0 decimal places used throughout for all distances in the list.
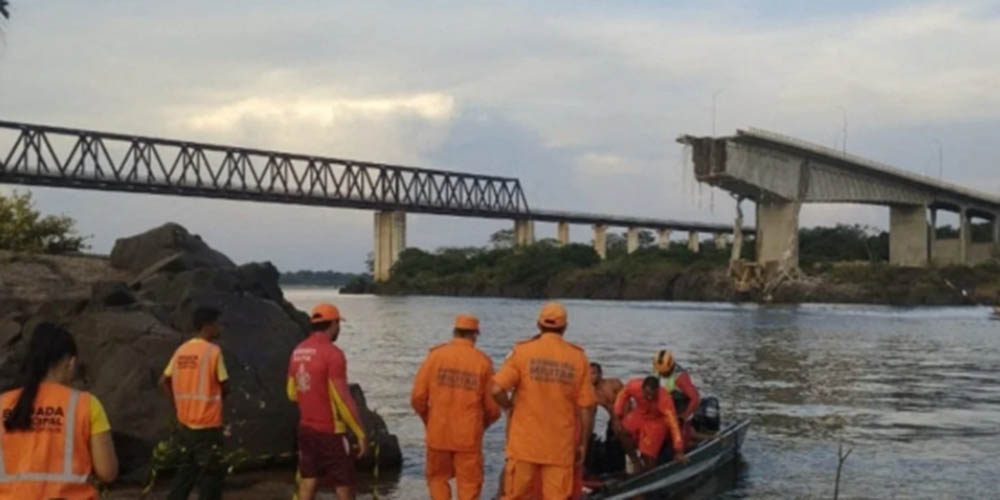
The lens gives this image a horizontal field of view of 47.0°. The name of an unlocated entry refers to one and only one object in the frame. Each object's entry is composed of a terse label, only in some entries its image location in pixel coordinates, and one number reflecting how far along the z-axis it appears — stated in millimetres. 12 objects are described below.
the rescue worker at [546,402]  8758
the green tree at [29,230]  26531
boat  11805
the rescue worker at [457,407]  9414
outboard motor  16703
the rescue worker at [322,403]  9508
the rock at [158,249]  19703
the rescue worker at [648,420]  12688
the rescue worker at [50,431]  5312
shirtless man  12867
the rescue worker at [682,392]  13594
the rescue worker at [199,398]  9305
